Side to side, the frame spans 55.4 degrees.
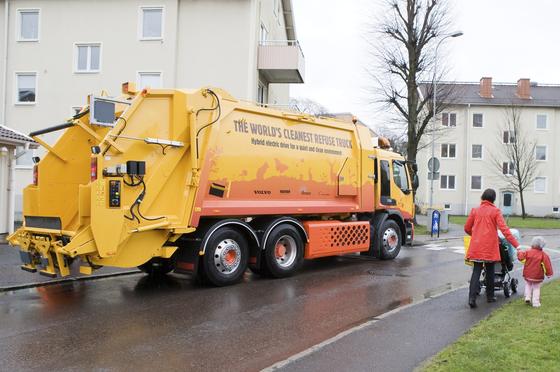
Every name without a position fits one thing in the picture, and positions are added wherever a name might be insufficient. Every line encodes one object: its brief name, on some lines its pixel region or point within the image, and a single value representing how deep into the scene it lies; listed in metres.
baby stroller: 8.03
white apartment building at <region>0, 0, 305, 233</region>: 22.94
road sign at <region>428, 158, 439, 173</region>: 21.03
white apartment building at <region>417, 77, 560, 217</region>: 46.44
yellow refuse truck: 7.59
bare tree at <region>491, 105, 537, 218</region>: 41.94
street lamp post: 23.23
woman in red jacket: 7.42
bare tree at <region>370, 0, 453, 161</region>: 24.05
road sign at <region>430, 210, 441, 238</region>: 20.42
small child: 6.99
